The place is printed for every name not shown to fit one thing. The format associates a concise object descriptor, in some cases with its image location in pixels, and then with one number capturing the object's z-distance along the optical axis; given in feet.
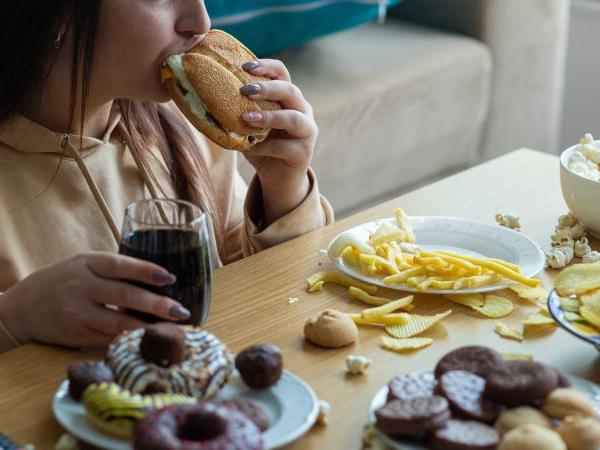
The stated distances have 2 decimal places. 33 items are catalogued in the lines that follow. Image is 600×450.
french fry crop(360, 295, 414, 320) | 3.89
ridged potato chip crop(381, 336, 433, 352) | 3.69
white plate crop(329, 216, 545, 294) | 4.35
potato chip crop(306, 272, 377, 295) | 4.16
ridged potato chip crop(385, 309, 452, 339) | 3.79
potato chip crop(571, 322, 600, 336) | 3.54
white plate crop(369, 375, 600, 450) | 2.97
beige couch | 9.14
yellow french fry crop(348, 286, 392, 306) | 4.04
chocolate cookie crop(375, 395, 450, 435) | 2.91
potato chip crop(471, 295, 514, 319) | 3.94
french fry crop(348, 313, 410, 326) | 3.86
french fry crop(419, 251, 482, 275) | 4.17
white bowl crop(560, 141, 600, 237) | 4.58
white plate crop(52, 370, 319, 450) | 2.97
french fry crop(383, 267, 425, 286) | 4.11
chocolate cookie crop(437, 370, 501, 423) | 2.97
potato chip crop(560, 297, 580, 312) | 3.67
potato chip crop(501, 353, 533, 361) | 3.55
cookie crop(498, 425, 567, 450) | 2.77
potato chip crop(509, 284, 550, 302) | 4.06
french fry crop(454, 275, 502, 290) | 4.08
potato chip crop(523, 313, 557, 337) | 3.83
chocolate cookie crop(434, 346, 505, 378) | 3.18
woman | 4.46
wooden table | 3.28
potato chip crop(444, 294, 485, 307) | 4.03
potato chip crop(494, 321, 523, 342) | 3.78
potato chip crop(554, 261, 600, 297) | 3.78
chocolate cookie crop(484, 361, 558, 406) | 2.97
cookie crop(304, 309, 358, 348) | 3.68
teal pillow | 8.50
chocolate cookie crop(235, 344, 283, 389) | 3.22
